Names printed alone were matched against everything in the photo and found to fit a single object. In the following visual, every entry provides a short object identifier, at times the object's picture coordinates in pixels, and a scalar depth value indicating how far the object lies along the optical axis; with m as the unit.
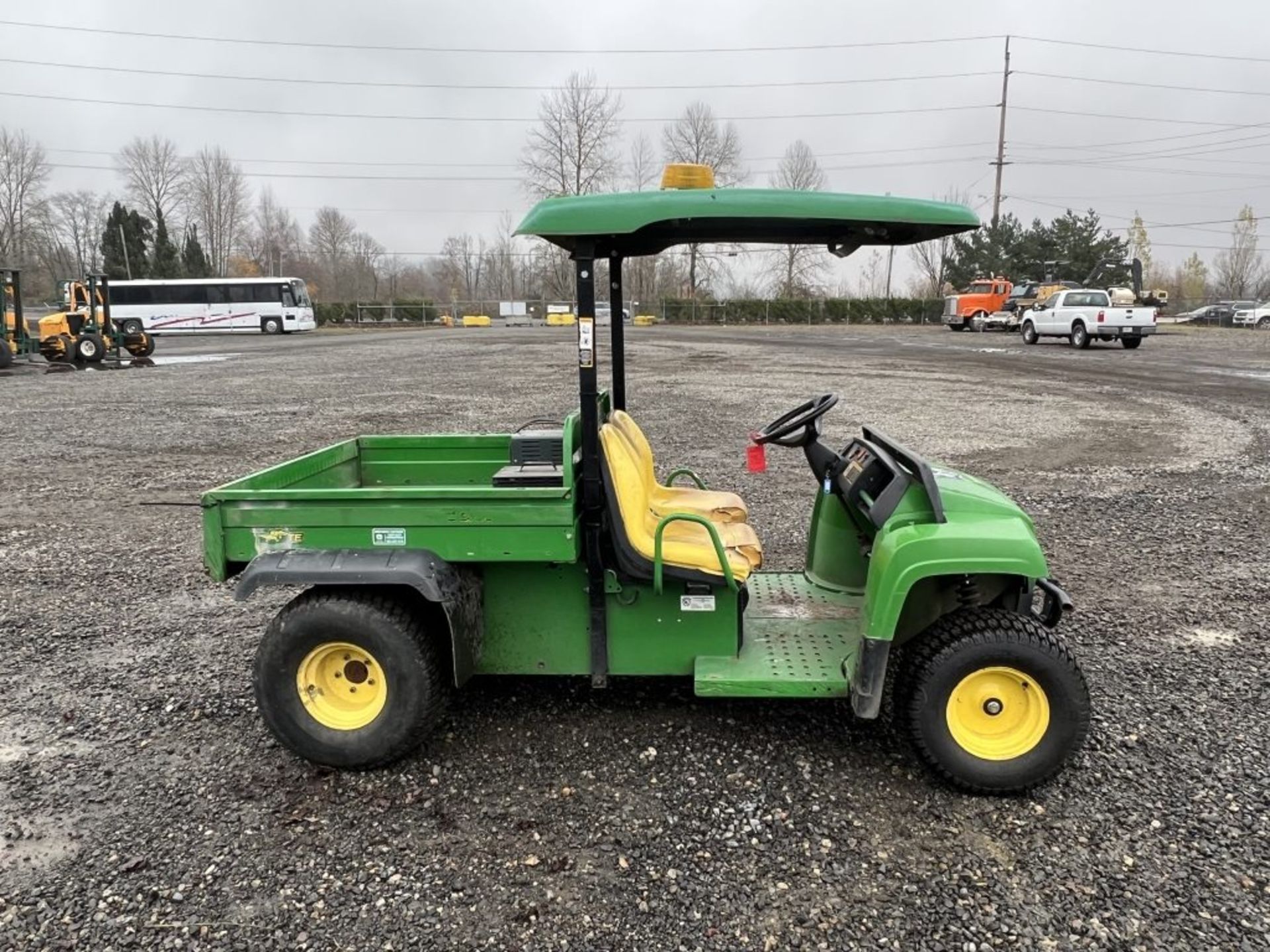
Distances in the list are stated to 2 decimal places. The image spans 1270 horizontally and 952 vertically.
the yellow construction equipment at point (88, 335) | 22.20
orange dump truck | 38.84
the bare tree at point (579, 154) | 55.09
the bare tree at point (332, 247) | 79.75
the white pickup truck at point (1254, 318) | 42.94
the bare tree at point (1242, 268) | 80.56
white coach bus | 41.16
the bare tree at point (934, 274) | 58.29
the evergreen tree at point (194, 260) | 67.19
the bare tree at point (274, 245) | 78.62
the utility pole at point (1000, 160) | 48.38
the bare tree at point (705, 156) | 53.59
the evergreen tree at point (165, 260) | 63.44
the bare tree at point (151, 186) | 71.88
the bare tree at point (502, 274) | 79.06
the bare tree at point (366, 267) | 79.12
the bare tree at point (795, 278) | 52.34
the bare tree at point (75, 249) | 69.00
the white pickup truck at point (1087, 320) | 24.31
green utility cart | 2.86
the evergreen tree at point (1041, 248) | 52.16
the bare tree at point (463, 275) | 83.81
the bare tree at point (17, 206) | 65.19
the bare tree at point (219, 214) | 76.06
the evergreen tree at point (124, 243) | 63.38
